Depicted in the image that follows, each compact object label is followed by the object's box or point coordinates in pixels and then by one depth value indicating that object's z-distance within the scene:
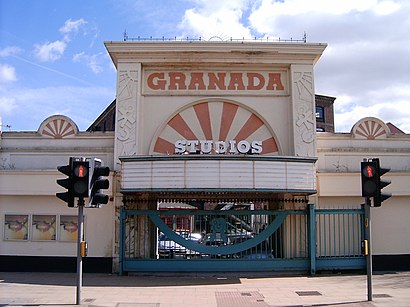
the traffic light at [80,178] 11.50
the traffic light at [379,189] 12.00
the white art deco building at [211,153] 16.42
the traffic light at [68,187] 11.54
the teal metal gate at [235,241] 16.23
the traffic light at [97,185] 11.74
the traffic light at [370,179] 12.05
